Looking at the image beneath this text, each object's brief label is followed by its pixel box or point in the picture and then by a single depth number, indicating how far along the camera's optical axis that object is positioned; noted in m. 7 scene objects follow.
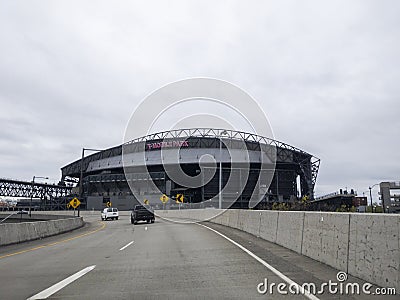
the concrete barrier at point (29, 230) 17.37
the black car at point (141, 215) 36.06
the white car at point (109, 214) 51.37
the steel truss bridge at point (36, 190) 111.99
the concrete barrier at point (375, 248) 6.40
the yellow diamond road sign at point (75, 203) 43.22
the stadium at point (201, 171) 88.75
